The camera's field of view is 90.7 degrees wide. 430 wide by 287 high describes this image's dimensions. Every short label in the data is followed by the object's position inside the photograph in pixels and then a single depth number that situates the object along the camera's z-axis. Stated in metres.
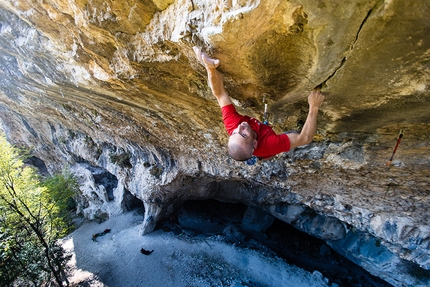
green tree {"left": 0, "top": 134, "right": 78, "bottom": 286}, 6.39
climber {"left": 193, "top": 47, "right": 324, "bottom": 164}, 1.94
